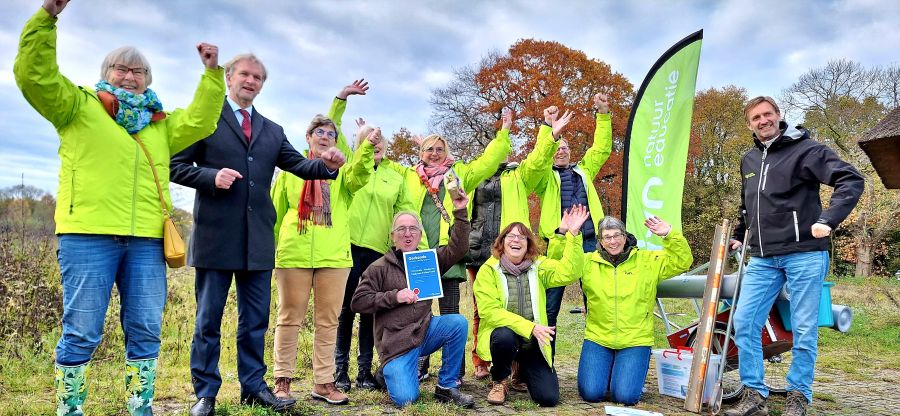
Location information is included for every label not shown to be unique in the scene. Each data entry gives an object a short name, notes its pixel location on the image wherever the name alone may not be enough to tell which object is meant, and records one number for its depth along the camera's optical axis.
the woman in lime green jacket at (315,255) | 4.12
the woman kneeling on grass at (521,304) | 4.39
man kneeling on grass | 4.25
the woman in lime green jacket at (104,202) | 2.76
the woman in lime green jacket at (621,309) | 4.57
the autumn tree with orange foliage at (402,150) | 28.00
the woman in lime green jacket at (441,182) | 4.94
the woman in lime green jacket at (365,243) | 4.73
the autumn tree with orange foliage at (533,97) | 23.25
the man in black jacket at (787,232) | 3.98
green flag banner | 6.90
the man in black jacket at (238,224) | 3.48
